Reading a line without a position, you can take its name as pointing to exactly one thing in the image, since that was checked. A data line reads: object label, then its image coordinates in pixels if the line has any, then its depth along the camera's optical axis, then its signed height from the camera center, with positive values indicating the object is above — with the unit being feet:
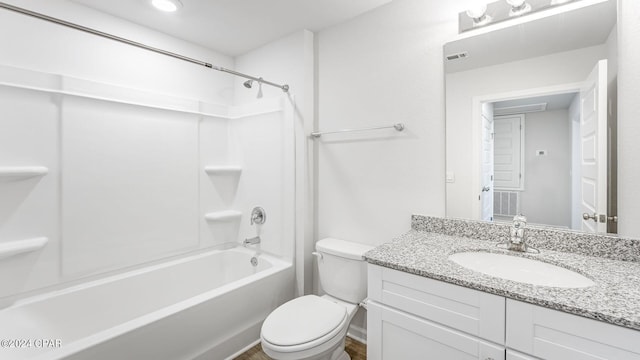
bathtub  4.57 -2.67
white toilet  4.46 -2.53
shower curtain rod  3.74 +2.39
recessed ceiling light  5.94 +3.84
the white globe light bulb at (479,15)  4.96 +2.94
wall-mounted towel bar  5.91 +1.15
